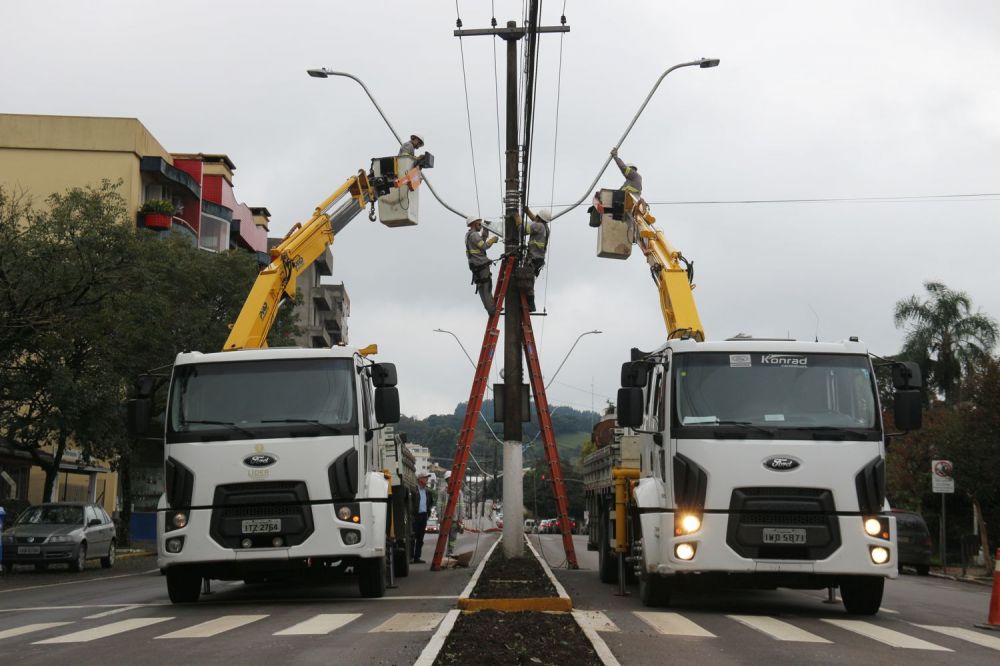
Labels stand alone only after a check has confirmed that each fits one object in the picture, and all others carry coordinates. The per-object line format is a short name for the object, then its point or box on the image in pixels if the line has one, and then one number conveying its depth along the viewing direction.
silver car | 24.94
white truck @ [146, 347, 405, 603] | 14.11
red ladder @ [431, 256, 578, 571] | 23.02
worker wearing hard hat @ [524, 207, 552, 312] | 22.95
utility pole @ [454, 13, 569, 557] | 22.23
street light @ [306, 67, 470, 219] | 21.75
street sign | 27.41
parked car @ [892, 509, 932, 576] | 27.17
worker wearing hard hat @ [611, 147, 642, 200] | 20.61
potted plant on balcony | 50.16
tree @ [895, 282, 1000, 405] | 56.34
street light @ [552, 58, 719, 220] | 21.76
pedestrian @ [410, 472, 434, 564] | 26.48
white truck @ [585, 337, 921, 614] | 12.86
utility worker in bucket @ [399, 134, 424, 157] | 20.78
